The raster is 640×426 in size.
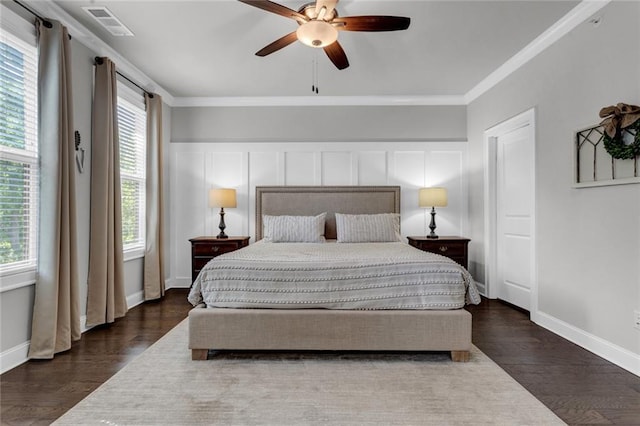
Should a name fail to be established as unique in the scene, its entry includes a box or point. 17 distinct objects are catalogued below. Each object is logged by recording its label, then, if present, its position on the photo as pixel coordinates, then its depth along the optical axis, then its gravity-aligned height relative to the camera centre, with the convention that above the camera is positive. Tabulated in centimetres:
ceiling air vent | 276 +158
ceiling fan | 230 +128
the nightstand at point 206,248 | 434 -43
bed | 245 -68
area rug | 182 -105
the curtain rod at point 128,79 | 332 +147
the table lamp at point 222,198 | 449 +19
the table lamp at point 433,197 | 444 +19
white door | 375 -3
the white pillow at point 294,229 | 412 -19
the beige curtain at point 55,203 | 256 +8
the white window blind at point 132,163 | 389 +57
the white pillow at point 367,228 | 410 -19
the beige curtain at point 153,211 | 423 +3
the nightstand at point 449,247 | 429 -42
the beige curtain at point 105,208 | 321 +5
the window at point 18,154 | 239 +42
